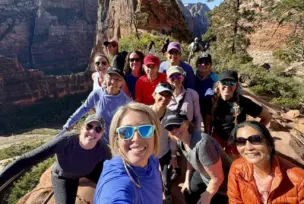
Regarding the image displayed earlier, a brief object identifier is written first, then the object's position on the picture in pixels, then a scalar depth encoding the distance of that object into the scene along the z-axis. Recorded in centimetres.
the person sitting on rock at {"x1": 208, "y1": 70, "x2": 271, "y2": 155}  324
